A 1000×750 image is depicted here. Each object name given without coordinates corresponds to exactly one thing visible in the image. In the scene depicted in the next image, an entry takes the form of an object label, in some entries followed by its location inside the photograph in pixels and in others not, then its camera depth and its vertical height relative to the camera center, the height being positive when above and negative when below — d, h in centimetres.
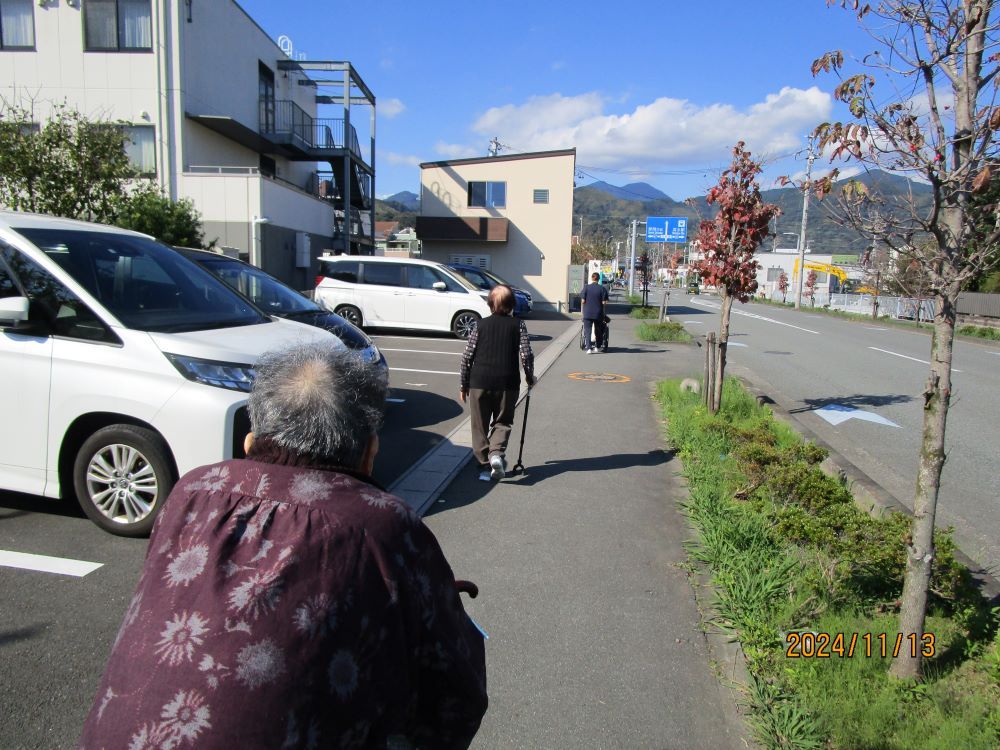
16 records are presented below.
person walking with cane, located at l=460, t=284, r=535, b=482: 617 -79
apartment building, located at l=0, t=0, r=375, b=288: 1906 +487
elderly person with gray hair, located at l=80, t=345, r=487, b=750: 135 -67
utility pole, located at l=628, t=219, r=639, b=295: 3959 +82
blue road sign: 2879 +240
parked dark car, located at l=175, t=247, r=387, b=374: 834 -27
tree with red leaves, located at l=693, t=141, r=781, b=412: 921 +76
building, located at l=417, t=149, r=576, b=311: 3219 +302
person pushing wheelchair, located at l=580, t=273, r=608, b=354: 1565 -53
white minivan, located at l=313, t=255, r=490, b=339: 1800 -38
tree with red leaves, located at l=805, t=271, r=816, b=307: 5158 +41
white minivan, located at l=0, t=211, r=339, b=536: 446 -75
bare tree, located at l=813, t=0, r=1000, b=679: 300 +43
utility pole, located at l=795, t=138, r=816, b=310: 4444 +274
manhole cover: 1213 -154
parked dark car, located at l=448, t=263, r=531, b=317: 2226 +6
